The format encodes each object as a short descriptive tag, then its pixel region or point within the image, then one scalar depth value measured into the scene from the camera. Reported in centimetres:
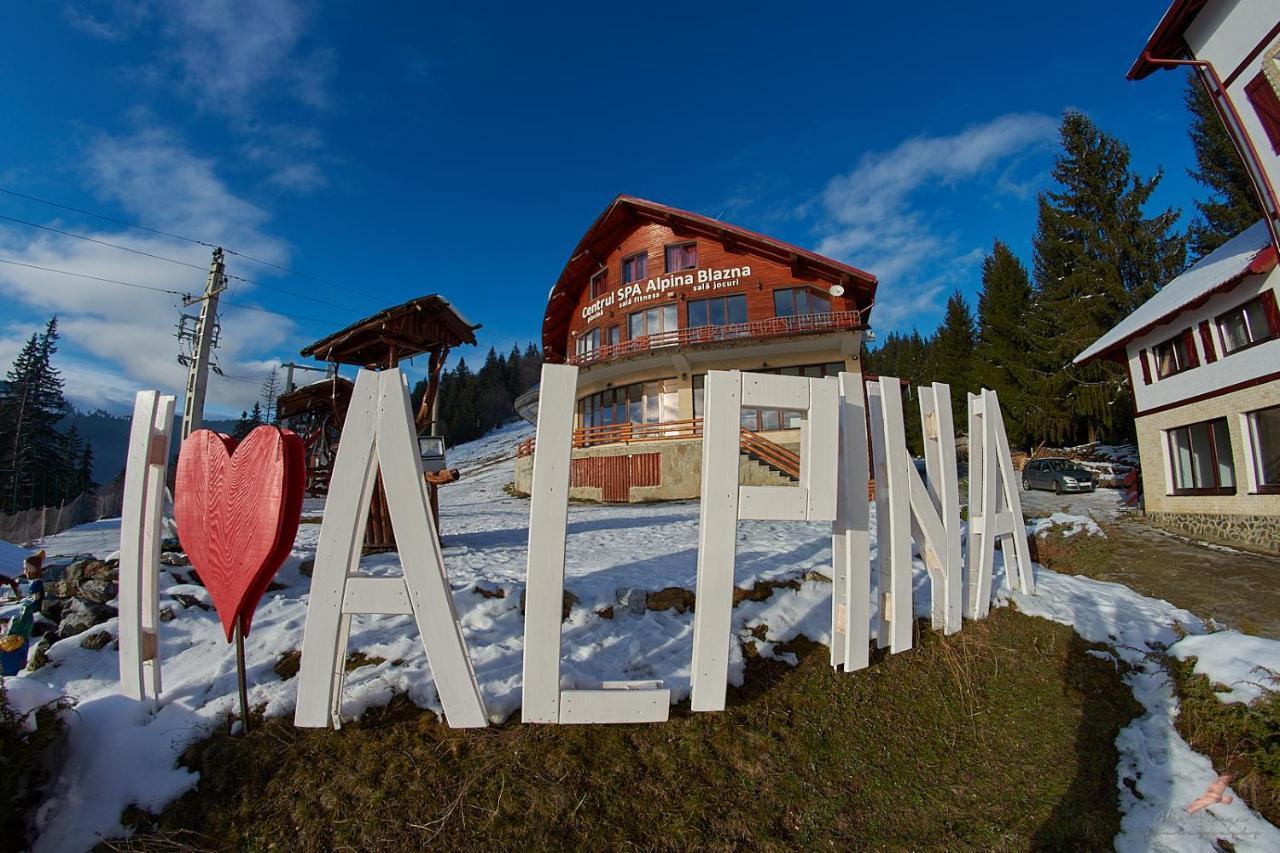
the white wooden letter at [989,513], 570
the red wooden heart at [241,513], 318
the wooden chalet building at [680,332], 1934
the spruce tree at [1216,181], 2206
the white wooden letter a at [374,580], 324
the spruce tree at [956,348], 4112
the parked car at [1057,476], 1894
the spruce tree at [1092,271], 2483
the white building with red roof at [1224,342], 999
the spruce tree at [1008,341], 2955
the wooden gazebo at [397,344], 688
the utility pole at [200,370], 1062
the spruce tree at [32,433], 3669
